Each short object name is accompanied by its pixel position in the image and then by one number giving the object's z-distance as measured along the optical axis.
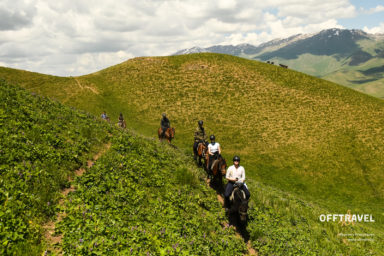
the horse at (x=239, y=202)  10.48
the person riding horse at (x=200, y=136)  18.86
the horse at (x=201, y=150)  17.42
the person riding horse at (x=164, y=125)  23.70
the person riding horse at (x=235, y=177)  10.95
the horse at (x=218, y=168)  13.71
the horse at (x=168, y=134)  23.96
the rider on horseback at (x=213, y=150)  14.76
